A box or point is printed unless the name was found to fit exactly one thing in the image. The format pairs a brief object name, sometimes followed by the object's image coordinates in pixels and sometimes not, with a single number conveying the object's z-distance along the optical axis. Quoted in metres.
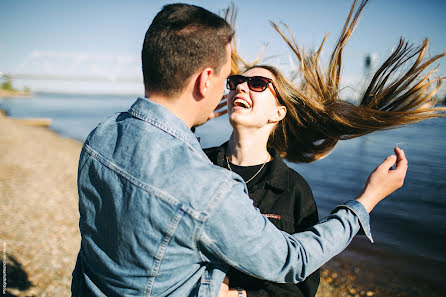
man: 1.28
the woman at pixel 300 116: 2.35
